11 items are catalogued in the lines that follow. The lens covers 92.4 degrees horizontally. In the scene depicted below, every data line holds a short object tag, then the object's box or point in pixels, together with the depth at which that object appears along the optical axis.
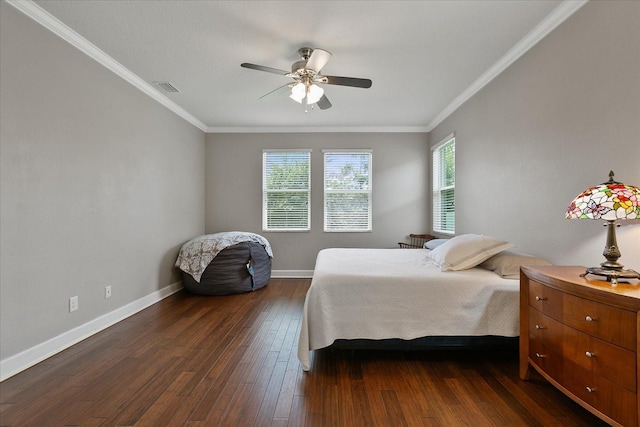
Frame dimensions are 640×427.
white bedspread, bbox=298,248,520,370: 2.22
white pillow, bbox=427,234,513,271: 2.53
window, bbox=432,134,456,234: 4.42
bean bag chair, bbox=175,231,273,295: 4.22
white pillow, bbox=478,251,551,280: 2.36
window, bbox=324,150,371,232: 5.44
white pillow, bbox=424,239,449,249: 3.75
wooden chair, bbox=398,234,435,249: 5.06
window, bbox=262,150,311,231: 5.47
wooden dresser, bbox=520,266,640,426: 1.28
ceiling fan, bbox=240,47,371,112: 2.62
